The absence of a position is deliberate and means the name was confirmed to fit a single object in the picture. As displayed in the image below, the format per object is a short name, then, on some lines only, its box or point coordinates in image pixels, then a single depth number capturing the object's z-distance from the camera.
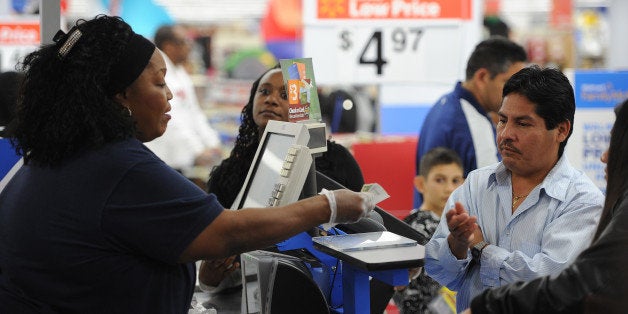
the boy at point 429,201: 3.60
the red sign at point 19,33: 6.62
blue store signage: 5.20
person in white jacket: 6.40
